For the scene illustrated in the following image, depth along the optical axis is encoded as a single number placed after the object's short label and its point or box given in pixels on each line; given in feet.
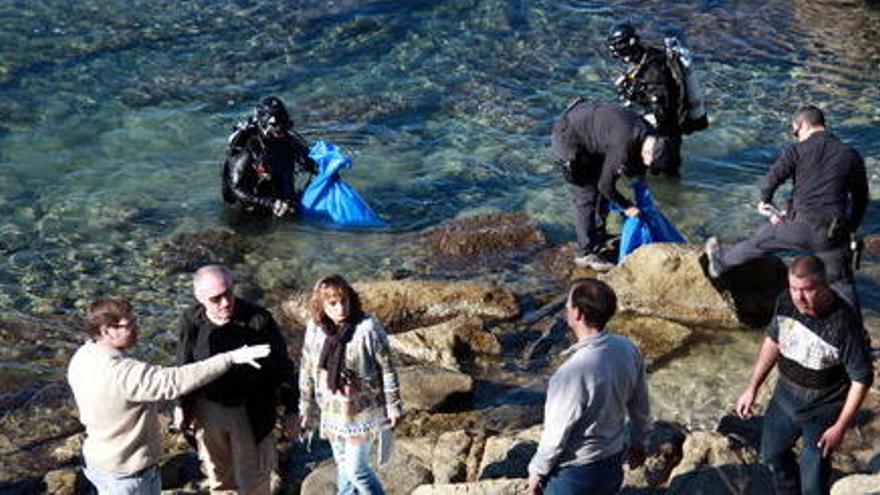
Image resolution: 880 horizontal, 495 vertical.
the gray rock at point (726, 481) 40.37
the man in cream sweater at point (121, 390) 34.71
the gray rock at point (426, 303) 61.00
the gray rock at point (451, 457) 44.50
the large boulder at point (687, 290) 58.34
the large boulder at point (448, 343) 55.98
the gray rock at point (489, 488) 39.99
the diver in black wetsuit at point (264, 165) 70.18
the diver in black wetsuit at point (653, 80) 74.08
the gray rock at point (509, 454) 43.75
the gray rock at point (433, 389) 51.19
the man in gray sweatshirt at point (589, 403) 32.19
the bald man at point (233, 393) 37.37
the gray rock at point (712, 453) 41.93
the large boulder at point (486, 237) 71.05
